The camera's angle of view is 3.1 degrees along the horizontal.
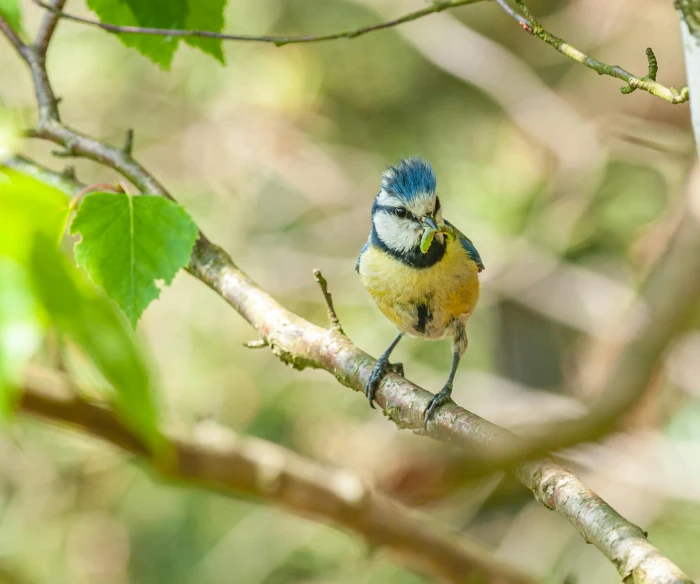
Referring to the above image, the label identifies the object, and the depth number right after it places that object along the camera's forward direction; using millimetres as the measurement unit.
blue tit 5741
